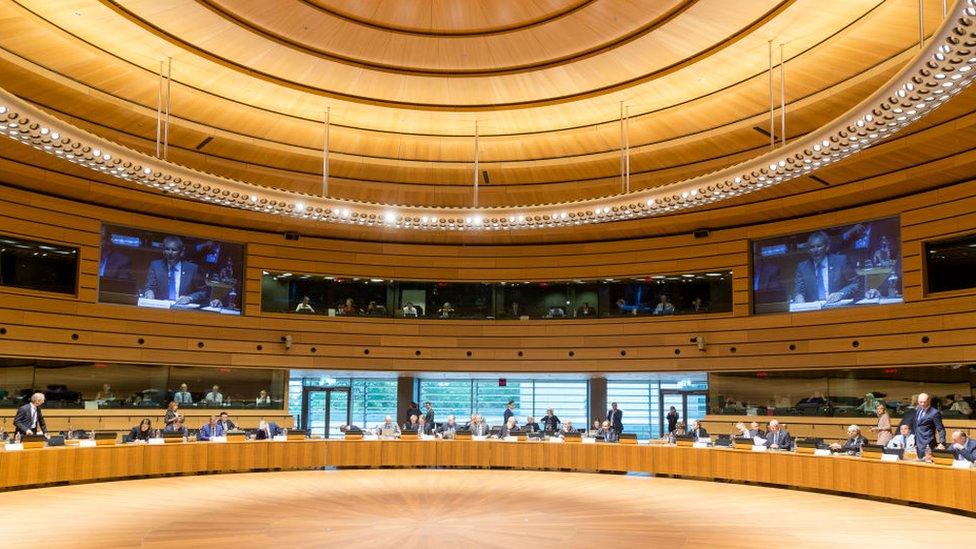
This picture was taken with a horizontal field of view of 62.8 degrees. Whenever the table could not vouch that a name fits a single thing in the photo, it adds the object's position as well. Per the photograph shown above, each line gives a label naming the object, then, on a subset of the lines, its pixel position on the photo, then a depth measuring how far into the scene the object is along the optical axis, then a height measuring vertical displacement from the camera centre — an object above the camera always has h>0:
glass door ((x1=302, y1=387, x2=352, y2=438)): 18.67 -1.39
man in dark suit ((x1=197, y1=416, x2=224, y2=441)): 13.76 -1.41
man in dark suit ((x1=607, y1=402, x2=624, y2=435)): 16.14 -1.28
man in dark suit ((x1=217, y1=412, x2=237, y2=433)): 14.23 -1.33
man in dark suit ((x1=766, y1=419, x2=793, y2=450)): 12.79 -1.32
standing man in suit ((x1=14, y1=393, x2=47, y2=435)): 11.82 -1.08
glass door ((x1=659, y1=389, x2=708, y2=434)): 18.08 -1.11
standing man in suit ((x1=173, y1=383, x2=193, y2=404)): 15.97 -0.95
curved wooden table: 10.45 -1.76
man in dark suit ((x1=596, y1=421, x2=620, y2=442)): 14.74 -1.48
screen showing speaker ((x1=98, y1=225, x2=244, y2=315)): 15.27 +1.53
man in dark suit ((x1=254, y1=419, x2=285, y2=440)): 14.21 -1.46
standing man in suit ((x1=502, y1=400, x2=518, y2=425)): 17.44 -1.25
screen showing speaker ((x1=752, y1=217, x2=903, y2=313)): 14.03 +1.65
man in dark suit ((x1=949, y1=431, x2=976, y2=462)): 10.01 -1.12
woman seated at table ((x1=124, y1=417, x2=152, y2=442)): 12.99 -1.37
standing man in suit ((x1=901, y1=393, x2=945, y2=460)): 10.86 -0.92
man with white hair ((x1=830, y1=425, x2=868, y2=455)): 11.58 -1.24
